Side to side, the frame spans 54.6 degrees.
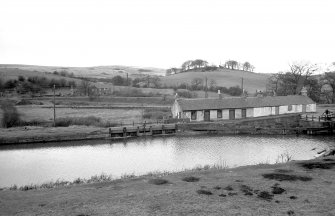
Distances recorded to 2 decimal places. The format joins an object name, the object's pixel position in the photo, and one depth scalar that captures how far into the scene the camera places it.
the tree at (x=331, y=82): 69.62
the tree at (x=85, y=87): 83.12
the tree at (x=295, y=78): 68.44
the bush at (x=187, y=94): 77.41
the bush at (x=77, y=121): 44.66
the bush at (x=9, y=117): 43.50
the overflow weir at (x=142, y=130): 39.84
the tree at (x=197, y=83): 90.22
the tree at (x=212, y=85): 89.10
